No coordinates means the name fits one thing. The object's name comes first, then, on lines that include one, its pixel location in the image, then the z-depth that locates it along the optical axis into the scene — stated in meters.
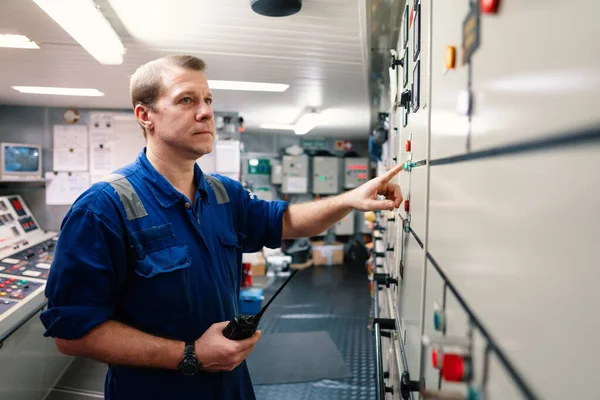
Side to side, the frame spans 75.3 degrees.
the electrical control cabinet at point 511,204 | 0.32
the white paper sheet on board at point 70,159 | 4.62
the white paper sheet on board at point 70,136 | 4.62
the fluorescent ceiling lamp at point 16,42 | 2.39
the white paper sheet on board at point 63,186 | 4.61
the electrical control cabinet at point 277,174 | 8.03
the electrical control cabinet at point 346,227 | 8.16
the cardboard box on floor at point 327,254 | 7.84
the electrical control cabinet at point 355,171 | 8.31
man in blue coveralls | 1.18
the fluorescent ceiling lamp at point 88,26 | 1.68
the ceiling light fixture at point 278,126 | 6.71
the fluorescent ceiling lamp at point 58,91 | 3.75
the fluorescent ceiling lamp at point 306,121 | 5.04
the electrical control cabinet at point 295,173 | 7.94
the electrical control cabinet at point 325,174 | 8.07
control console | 2.66
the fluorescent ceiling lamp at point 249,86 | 3.62
